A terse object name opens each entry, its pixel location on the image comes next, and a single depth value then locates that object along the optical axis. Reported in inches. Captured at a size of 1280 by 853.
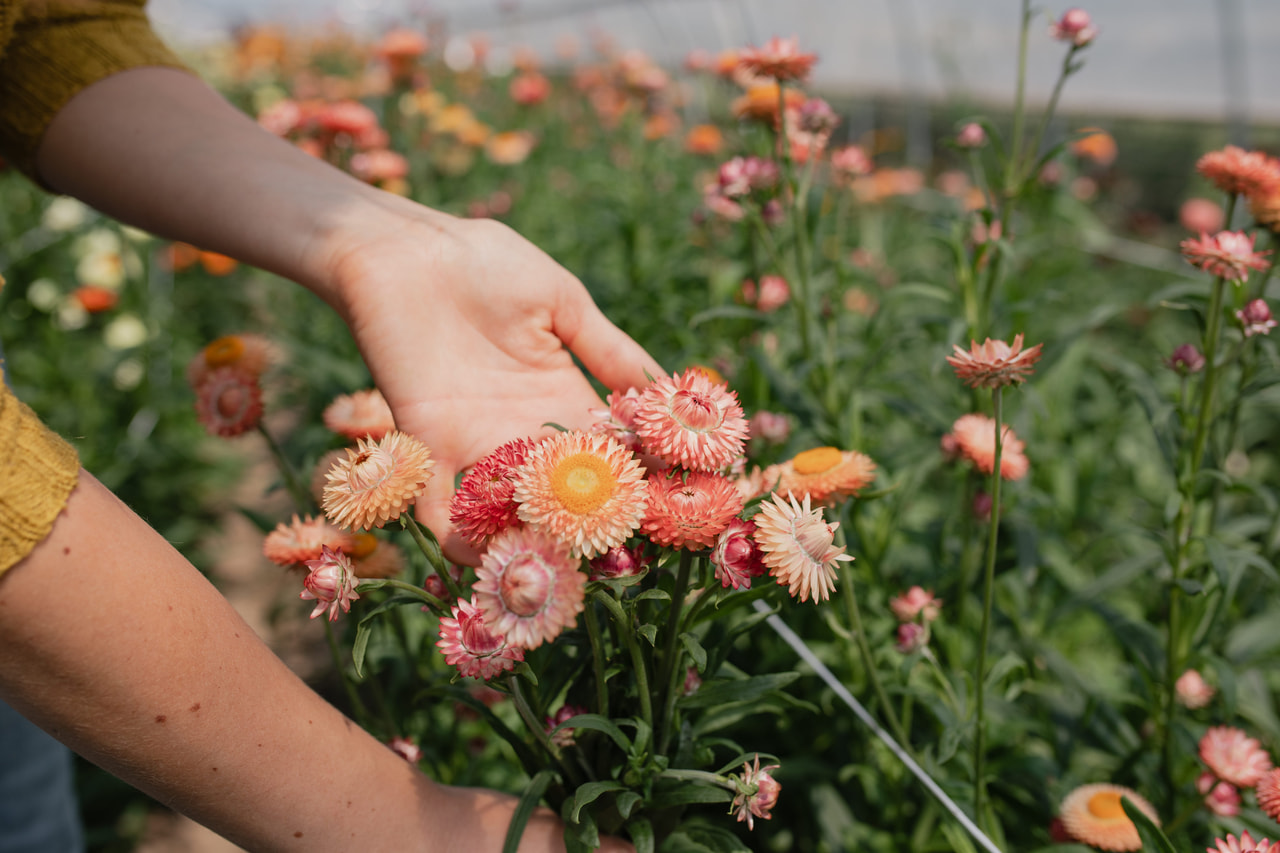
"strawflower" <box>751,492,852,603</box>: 31.4
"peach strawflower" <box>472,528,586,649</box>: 28.1
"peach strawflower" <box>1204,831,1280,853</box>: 35.1
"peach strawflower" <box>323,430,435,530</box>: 32.7
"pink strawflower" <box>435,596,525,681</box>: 29.5
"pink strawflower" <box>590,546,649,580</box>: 33.5
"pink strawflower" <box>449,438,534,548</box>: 33.0
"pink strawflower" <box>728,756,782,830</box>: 34.6
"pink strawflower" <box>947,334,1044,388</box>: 35.8
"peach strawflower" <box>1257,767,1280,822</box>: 41.2
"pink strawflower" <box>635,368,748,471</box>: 33.2
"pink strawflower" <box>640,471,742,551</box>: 31.9
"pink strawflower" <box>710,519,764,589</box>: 32.8
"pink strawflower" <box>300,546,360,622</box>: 32.9
